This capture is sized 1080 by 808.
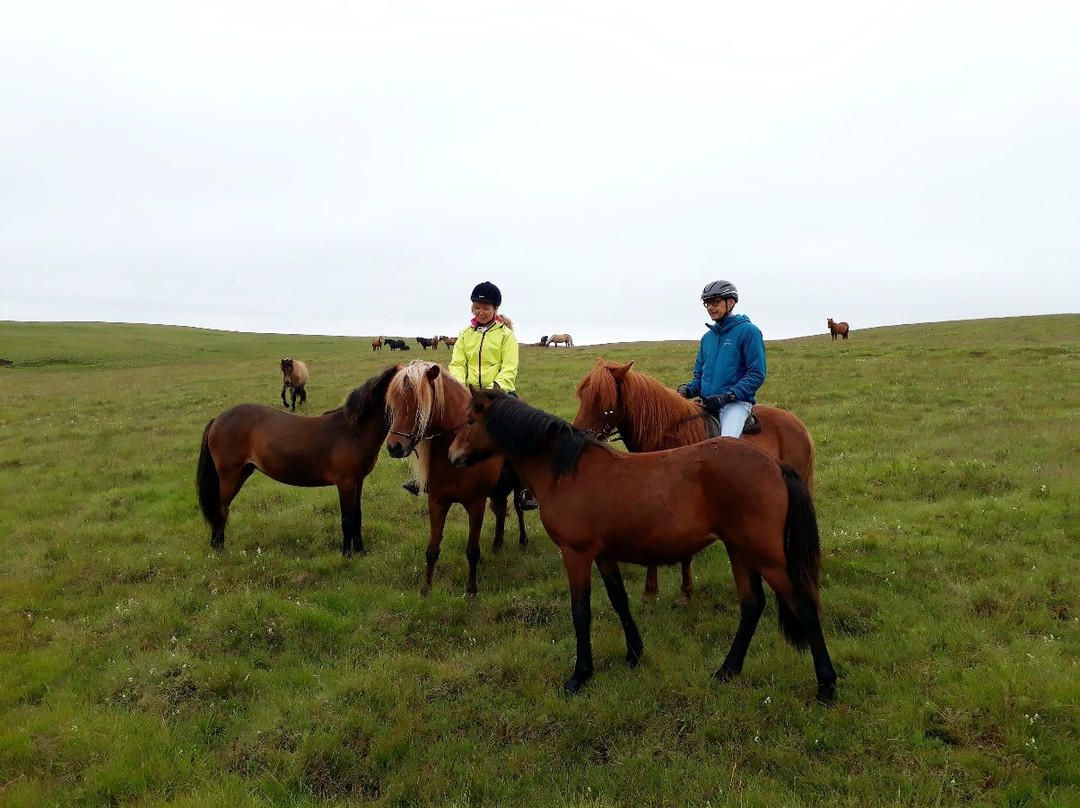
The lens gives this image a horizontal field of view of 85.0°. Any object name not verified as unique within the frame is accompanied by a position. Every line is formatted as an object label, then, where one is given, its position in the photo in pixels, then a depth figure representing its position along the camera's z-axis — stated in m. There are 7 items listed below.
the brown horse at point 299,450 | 7.78
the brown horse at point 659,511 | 4.65
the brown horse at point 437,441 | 6.50
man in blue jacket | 6.41
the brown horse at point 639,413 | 6.25
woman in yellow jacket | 7.93
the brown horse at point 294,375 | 21.66
